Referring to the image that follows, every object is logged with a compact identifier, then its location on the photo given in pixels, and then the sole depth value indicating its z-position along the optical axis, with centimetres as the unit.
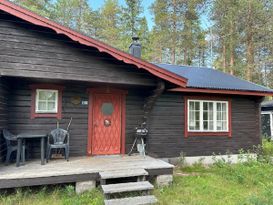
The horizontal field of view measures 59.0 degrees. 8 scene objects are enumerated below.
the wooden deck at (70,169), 468
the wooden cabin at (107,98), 555
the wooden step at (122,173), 498
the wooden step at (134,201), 434
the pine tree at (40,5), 1786
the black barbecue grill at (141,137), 712
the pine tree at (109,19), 2027
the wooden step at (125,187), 459
